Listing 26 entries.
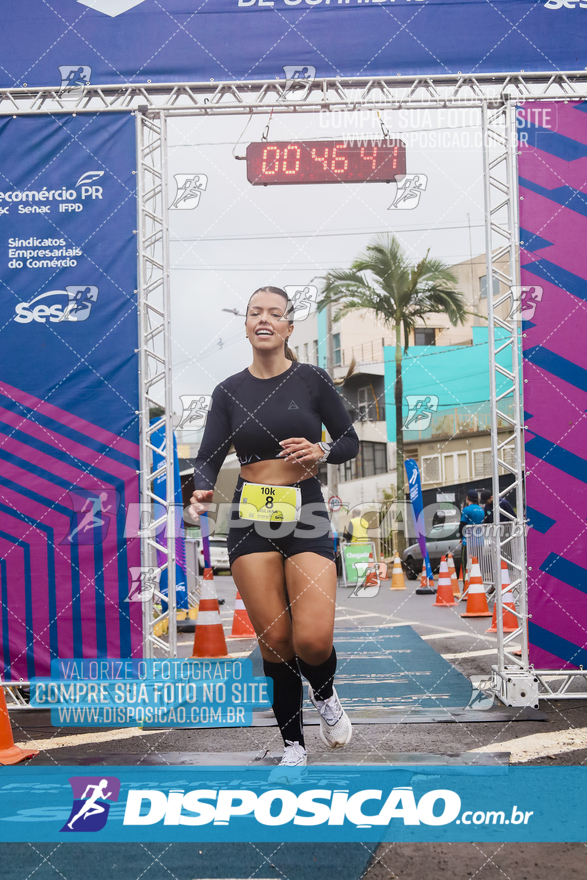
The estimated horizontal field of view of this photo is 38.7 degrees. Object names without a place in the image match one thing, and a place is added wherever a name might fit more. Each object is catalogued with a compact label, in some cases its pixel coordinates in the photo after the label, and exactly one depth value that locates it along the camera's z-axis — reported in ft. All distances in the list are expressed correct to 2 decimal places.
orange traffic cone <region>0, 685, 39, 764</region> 15.14
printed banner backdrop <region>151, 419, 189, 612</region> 24.37
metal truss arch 19.51
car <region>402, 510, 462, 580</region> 57.11
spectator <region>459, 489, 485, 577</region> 38.19
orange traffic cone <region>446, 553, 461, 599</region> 46.10
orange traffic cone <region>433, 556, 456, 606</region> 39.52
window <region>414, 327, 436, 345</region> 90.00
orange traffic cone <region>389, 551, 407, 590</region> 49.19
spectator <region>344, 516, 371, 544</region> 57.11
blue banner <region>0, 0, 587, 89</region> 19.66
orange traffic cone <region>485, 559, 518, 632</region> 30.40
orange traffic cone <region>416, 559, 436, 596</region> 48.67
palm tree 59.36
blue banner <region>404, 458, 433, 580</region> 44.01
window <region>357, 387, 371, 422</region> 76.02
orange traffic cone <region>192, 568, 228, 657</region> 23.24
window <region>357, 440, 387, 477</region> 80.92
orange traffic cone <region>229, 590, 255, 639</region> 31.40
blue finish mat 19.80
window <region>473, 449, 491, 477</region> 74.18
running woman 13.08
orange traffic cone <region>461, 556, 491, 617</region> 35.37
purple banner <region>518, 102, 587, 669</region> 19.63
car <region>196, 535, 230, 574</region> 67.77
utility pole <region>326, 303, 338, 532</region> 68.95
